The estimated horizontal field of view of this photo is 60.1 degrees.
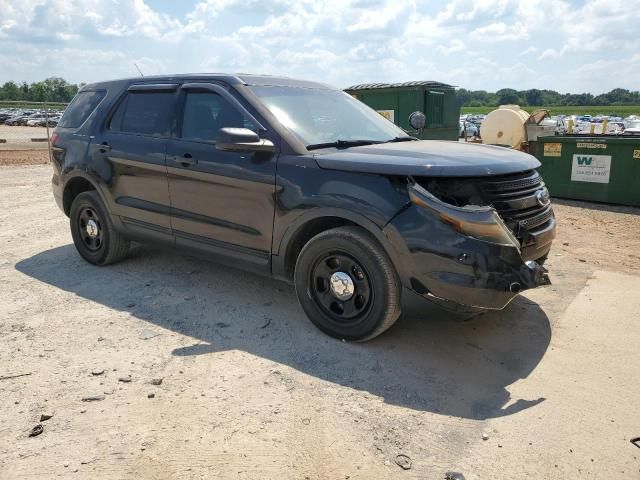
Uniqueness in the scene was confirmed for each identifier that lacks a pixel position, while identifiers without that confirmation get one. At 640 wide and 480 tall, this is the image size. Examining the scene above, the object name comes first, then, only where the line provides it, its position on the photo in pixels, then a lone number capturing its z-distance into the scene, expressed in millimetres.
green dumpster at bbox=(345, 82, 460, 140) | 12414
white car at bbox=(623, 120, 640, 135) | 33019
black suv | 3441
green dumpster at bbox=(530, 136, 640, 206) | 9570
